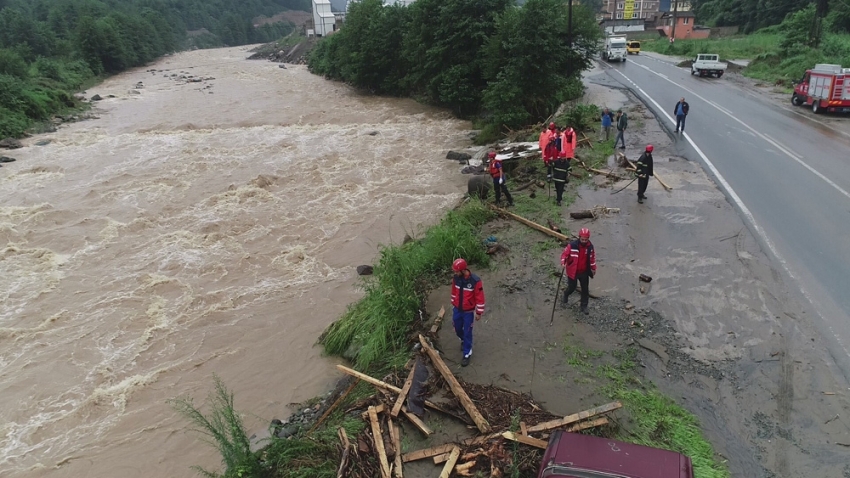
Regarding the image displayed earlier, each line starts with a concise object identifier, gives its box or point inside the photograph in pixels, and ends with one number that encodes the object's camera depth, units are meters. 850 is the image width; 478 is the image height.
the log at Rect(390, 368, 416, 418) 6.65
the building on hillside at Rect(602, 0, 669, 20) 115.94
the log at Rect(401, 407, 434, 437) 6.38
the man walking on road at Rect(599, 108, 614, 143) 18.92
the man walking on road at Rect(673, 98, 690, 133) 18.45
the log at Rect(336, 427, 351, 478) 5.78
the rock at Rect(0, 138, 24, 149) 25.98
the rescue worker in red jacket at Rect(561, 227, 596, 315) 8.62
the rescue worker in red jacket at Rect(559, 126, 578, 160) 14.77
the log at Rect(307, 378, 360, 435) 7.33
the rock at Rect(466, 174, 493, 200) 15.06
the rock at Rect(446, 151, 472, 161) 22.42
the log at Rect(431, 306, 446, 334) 8.58
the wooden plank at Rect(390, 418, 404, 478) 5.81
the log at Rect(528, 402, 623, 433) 6.19
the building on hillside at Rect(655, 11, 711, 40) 66.25
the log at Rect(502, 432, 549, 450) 5.89
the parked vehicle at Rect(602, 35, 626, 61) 46.75
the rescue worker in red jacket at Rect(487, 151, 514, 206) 13.41
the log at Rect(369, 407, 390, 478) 5.81
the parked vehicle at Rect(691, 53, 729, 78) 34.06
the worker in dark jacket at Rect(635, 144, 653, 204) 12.99
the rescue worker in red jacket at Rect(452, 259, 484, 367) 7.52
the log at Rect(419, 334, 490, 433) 6.32
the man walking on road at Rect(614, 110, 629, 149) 17.29
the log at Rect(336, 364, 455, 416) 6.75
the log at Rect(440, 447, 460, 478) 5.67
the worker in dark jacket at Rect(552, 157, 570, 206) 13.21
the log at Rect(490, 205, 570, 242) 11.52
